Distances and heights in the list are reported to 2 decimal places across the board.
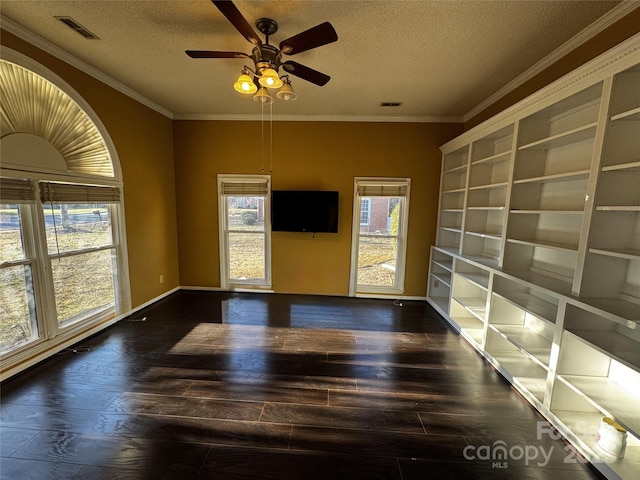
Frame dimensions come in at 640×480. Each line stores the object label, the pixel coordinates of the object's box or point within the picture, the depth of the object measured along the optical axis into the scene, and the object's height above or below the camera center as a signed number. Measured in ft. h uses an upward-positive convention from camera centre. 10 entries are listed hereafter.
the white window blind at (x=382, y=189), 13.75 +1.14
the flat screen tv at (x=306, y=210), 13.70 -0.04
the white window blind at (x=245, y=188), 14.17 +1.07
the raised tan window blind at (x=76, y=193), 8.04 +0.35
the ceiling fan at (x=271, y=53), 5.30 +3.62
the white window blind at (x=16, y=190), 6.97 +0.31
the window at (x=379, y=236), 13.84 -1.36
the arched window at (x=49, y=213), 7.26 -0.33
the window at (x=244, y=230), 14.26 -1.28
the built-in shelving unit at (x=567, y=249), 5.35 -0.96
